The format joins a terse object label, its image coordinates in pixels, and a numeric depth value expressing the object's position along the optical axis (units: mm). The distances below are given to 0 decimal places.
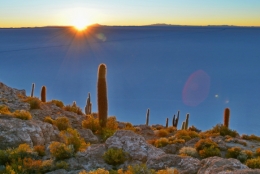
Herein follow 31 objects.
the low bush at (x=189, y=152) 13758
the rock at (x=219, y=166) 7406
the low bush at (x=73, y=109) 22369
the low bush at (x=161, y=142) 15851
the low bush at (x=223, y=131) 19811
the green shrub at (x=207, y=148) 13820
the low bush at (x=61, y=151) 9578
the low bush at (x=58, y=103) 23184
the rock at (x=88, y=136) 14758
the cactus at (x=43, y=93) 24431
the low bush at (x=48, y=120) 15523
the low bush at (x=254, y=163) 11406
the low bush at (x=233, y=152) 13977
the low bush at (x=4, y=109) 13984
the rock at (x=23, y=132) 10797
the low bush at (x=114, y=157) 9463
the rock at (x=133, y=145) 9883
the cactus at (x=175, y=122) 29755
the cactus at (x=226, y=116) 22867
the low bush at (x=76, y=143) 10593
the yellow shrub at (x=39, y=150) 10183
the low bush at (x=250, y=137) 19875
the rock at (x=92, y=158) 9297
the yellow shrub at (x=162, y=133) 20234
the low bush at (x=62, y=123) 15344
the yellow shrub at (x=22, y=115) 13102
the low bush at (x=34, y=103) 18297
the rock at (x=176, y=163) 8273
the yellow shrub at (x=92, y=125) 16906
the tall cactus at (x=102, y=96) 17500
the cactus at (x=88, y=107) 27370
